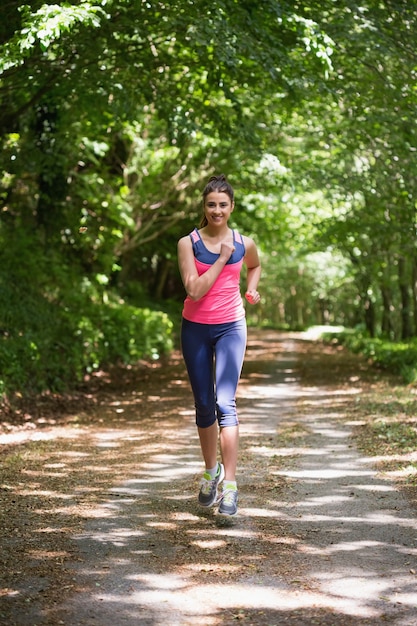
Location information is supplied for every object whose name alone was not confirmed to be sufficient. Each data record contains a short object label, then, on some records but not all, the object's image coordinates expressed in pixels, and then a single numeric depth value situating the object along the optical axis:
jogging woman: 10.34
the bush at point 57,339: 22.65
